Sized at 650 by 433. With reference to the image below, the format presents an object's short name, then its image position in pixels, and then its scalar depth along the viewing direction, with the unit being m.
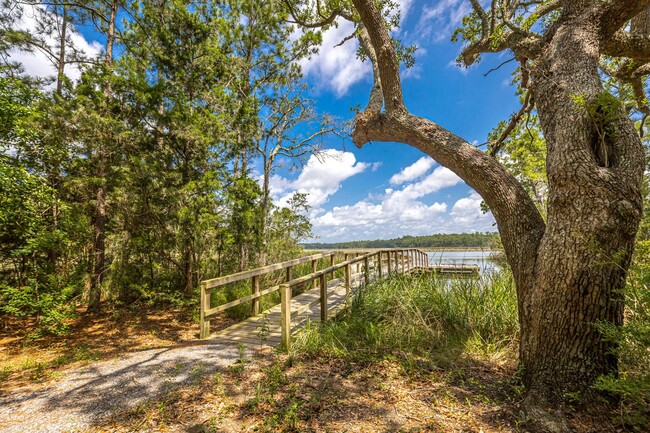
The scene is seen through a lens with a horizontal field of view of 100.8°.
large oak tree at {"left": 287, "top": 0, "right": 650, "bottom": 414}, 2.30
